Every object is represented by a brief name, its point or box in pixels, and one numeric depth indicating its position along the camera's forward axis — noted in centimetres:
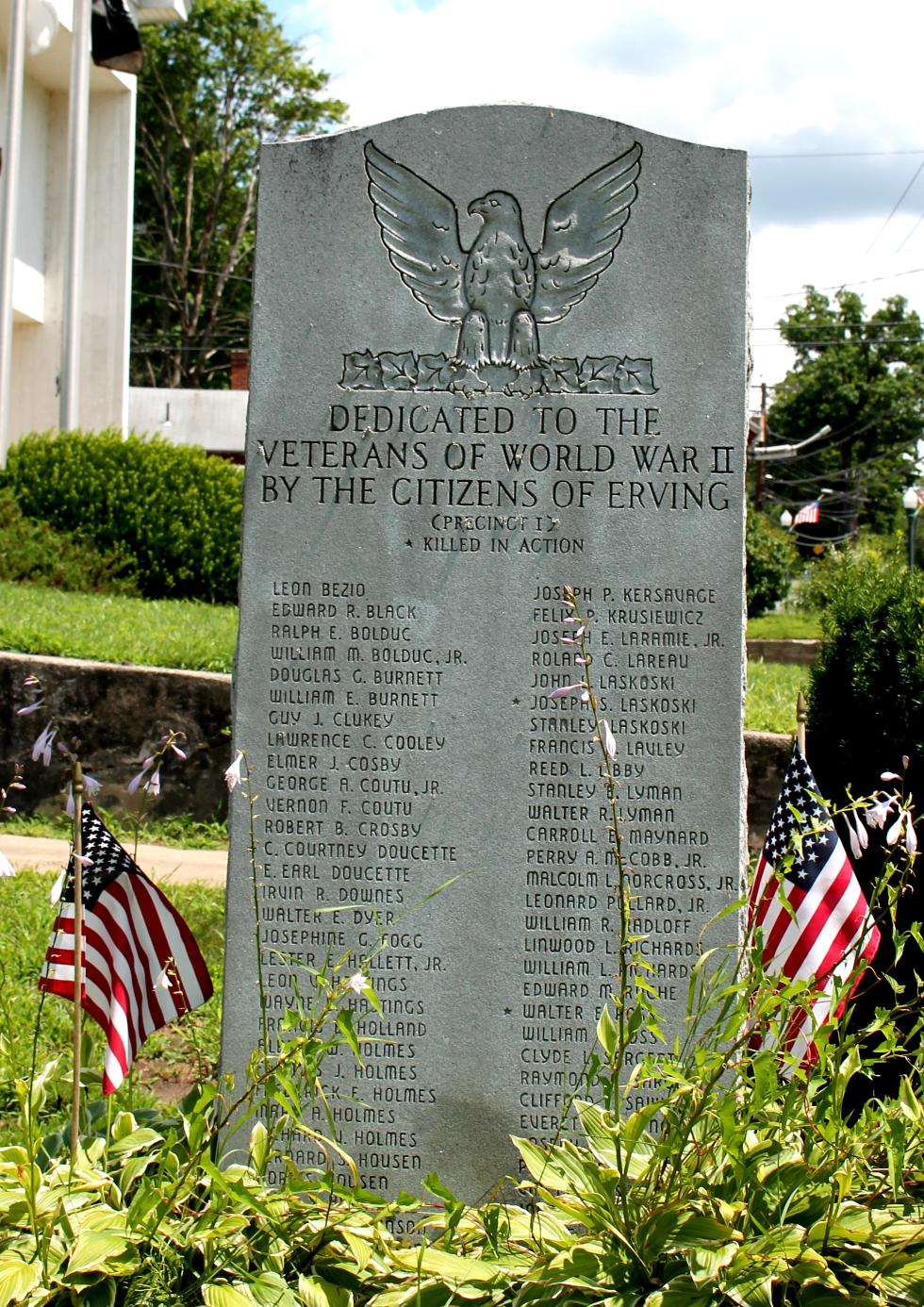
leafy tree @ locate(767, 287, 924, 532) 7200
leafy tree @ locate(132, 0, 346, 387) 3825
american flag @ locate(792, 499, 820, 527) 3341
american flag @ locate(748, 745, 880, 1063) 428
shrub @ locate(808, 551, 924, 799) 538
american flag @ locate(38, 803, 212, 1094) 420
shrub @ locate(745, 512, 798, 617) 2989
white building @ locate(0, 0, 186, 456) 2064
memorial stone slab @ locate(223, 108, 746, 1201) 410
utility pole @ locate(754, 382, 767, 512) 5216
